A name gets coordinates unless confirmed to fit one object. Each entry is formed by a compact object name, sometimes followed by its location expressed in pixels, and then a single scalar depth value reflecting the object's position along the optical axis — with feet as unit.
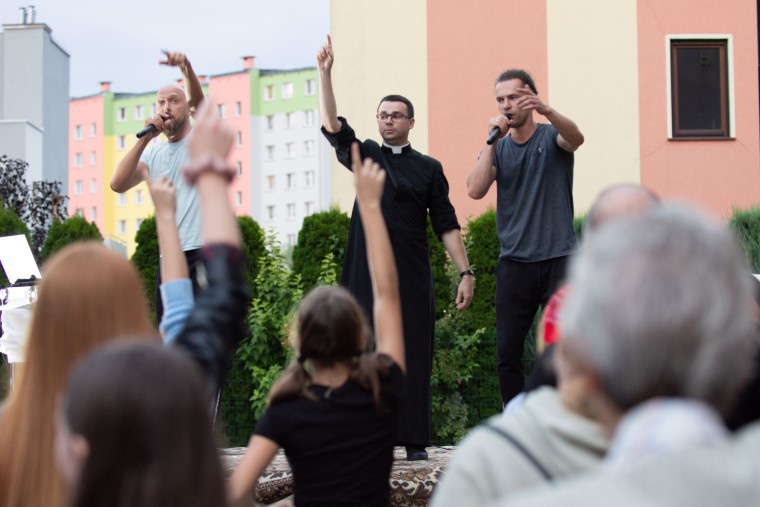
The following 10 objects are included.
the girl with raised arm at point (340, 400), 16.64
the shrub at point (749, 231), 61.17
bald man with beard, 31.41
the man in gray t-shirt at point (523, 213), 32.19
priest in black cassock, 33.57
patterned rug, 30.62
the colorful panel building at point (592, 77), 92.30
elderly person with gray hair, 6.96
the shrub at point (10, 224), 72.23
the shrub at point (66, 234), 68.82
